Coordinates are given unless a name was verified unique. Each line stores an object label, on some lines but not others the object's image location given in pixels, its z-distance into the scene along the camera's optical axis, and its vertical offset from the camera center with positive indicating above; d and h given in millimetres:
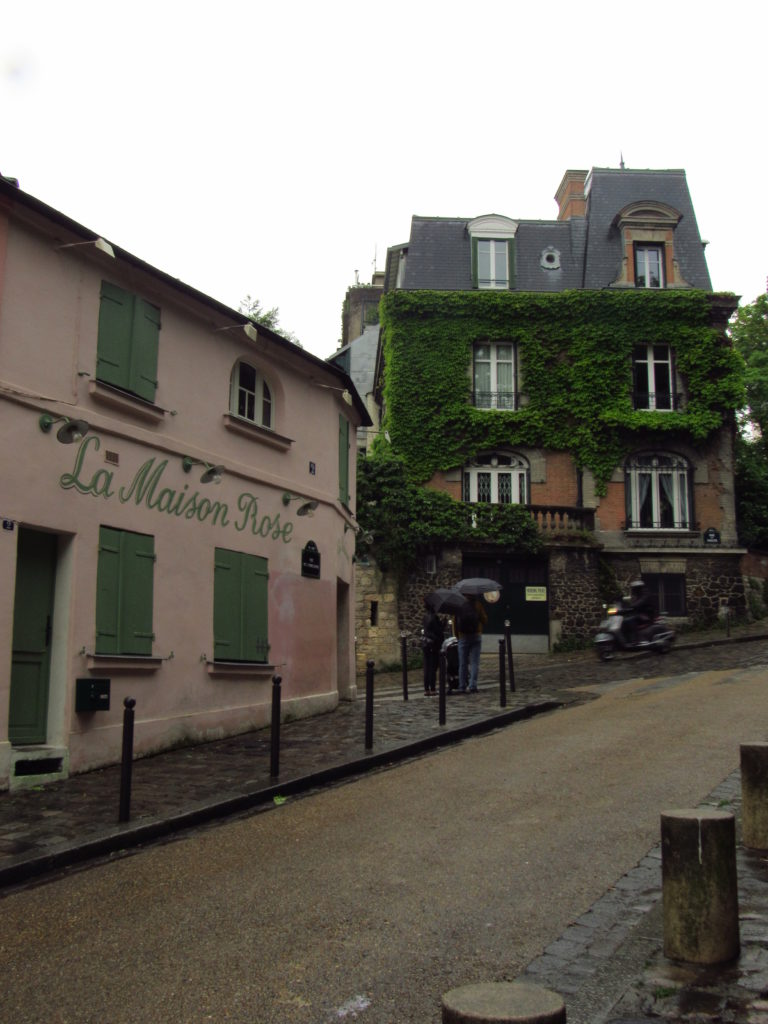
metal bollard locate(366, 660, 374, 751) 10422 -652
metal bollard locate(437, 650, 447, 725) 12136 -671
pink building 9773 +1531
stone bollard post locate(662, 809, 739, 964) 4383 -1087
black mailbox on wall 9956 -524
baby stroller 16688 -289
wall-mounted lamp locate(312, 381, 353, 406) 15539 +3972
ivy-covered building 28188 +6883
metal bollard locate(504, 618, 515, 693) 15937 -401
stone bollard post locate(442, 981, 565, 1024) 3188 -1188
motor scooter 21391 +165
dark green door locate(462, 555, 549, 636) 26734 +1427
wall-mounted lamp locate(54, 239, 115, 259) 10350 +4113
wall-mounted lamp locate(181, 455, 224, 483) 12093 +2129
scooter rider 21375 +638
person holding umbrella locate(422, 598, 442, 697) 17125 -35
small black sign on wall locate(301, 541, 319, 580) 14625 +1218
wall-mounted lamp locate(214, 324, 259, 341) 12844 +4027
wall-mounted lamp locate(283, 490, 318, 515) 14180 +2017
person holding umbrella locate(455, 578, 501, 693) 15750 +114
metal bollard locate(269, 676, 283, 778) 9266 -932
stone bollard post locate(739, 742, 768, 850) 6180 -951
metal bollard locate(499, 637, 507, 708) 13891 -621
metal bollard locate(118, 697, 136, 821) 7656 -931
